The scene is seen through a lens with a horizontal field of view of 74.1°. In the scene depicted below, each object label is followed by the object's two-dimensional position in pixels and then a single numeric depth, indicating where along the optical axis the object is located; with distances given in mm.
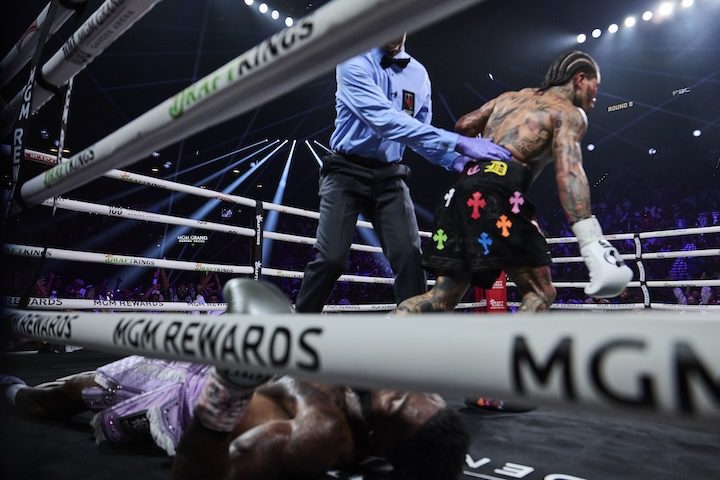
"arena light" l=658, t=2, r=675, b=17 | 7832
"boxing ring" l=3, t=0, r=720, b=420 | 292
